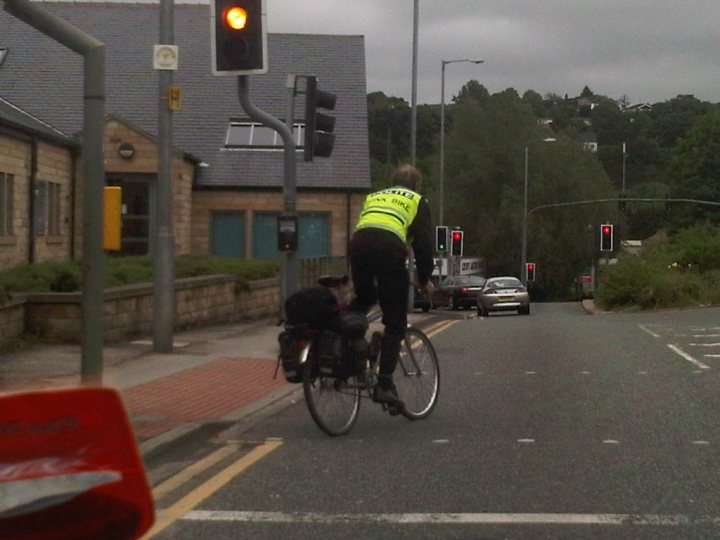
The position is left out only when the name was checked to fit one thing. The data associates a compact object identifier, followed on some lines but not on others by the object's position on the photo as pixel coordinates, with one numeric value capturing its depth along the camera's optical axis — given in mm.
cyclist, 8797
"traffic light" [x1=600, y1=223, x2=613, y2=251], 54750
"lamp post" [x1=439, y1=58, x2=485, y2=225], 49306
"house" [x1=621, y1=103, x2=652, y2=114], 188250
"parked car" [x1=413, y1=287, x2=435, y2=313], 41538
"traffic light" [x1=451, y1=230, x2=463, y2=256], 44500
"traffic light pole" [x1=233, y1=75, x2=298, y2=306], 13070
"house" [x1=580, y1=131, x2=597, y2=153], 169300
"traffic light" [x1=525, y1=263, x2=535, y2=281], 73625
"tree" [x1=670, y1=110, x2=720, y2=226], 96375
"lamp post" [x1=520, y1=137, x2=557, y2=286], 67688
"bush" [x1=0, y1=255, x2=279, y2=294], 15797
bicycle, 8523
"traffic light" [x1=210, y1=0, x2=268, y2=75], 11766
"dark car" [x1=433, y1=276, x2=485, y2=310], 48438
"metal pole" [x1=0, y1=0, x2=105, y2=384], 8828
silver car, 42844
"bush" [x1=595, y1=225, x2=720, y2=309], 44156
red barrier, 2910
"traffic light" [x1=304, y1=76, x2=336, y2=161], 13859
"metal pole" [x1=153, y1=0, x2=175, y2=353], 14531
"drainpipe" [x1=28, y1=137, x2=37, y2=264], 25266
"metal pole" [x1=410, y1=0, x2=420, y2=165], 34656
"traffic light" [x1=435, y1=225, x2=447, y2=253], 39469
